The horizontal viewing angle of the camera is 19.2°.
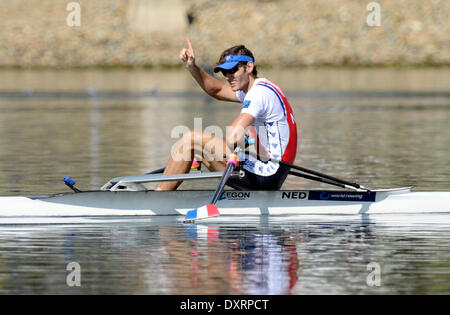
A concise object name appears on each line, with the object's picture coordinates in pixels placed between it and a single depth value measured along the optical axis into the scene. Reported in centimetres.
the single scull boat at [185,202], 1752
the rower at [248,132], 1650
